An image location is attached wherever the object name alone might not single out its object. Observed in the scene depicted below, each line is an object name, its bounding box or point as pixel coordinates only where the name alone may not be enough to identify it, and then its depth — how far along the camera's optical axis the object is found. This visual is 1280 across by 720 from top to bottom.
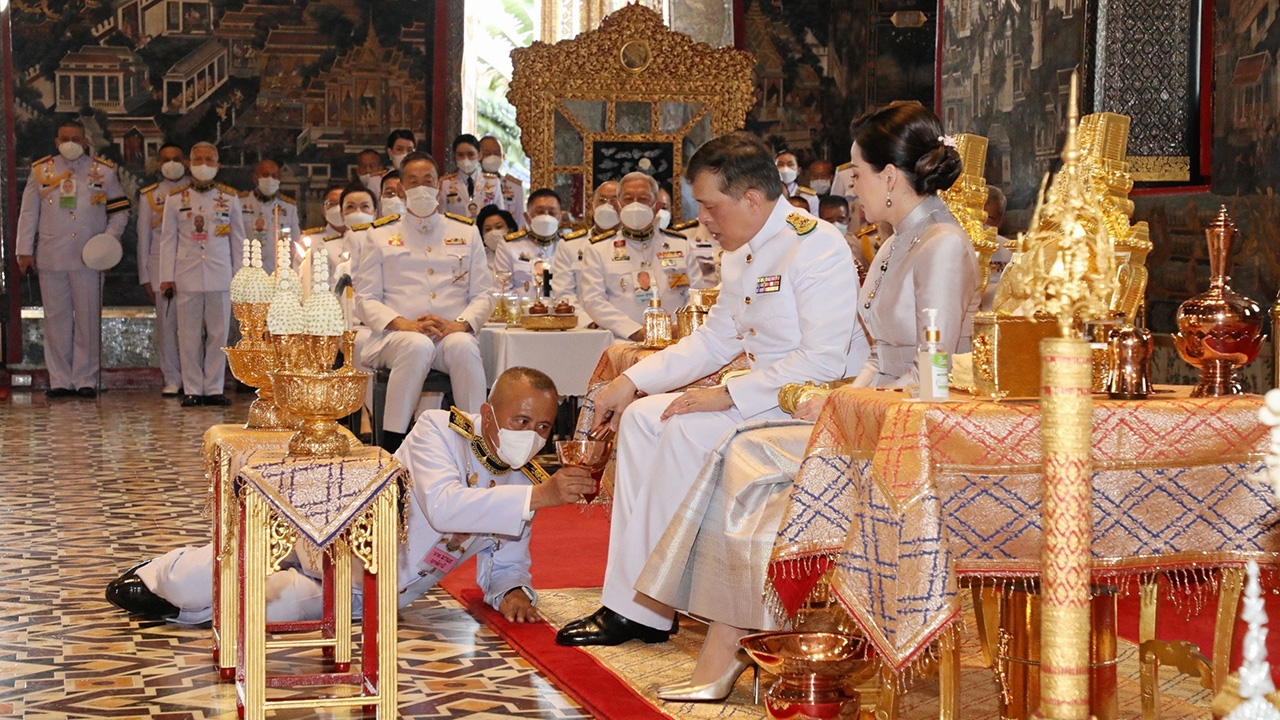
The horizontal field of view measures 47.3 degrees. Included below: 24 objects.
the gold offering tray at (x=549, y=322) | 8.45
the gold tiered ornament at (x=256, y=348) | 4.01
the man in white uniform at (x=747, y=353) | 4.09
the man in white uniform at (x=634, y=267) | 9.38
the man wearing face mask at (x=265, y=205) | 13.84
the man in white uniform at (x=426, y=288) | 8.56
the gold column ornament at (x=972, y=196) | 5.41
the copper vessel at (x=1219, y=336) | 3.02
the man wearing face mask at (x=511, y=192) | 13.34
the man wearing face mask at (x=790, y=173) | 12.58
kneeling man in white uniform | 4.22
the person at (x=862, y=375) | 3.54
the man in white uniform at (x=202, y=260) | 12.87
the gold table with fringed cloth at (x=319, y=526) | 3.25
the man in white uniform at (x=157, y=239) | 13.22
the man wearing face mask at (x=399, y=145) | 13.64
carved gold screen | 12.64
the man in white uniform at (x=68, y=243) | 13.11
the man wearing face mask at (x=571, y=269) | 9.65
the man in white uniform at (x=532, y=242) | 10.48
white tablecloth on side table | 8.30
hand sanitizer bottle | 2.91
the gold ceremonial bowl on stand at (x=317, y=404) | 3.41
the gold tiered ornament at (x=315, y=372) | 3.41
